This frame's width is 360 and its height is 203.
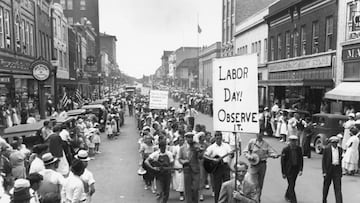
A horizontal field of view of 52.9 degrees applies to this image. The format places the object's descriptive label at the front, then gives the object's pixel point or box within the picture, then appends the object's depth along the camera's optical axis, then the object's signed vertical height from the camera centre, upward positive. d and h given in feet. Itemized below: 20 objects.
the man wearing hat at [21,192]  14.24 -4.16
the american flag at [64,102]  74.69 -3.17
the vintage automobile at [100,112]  73.72 -5.28
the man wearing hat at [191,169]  25.44 -5.81
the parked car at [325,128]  46.70 -5.51
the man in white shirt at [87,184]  18.53 -5.04
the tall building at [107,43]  456.86 +56.01
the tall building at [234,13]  177.06 +36.57
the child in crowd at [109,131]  63.46 -7.80
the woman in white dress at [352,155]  35.52 -6.88
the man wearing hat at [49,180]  18.53 -4.87
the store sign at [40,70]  64.28 +3.01
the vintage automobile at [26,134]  33.12 -4.49
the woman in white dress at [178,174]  28.98 -7.19
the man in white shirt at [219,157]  25.89 -5.15
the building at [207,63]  221.52 +16.57
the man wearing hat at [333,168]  25.88 -5.88
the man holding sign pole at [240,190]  16.69 -4.86
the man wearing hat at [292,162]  26.73 -5.59
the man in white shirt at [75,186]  17.34 -4.79
